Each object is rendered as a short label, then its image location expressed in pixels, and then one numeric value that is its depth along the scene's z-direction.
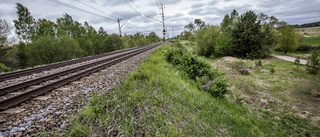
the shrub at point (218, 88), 5.72
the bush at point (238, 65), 13.12
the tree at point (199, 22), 79.25
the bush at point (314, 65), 10.17
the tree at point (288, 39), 27.73
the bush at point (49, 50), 30.48
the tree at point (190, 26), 85.94
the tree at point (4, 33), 22.14
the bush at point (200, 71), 5.95
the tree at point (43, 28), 36.12
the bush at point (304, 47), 35.36
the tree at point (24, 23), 33.11
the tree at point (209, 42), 24.53
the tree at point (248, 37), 19.34
